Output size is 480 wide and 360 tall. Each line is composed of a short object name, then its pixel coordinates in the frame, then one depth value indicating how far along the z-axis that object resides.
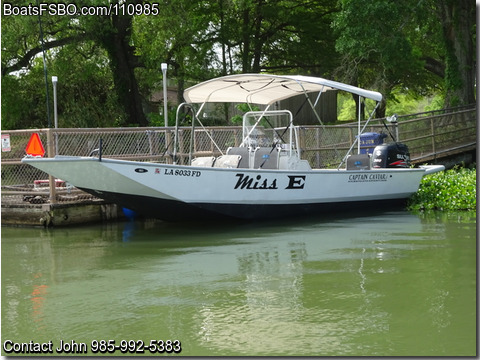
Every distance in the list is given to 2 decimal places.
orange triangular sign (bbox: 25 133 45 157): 15.07
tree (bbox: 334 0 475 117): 25.08
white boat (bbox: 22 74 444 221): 13.73
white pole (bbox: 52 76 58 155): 15.34
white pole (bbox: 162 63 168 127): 18.08
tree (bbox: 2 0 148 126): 29.12
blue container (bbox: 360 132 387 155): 19.08
